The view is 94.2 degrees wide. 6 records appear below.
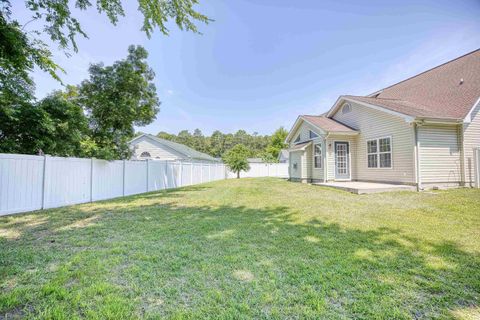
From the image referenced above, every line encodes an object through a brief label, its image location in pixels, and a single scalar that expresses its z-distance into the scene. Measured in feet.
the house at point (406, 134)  30.01
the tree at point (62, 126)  22.88
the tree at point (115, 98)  33.78
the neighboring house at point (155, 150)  71.68
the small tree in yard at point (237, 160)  78.84
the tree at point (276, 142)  149.28
